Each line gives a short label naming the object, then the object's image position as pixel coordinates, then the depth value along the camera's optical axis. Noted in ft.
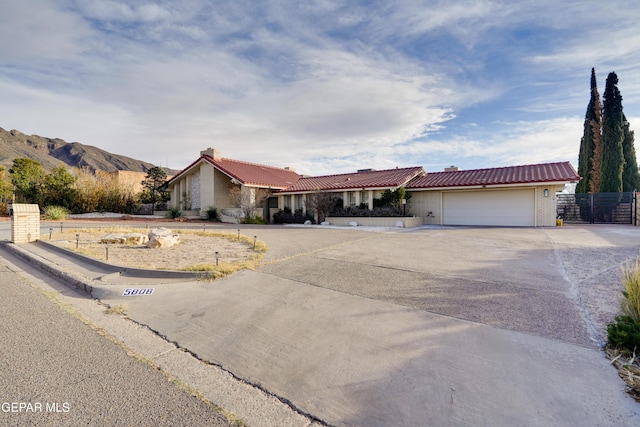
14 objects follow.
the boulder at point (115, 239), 35.55
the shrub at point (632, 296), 11.73
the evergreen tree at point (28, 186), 75.92
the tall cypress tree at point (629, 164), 74.95
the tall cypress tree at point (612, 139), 71.51
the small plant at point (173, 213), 81.61
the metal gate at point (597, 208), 59.77
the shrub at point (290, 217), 71.56
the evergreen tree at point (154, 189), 97.69
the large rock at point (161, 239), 32.60
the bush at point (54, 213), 67.97
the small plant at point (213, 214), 77.71
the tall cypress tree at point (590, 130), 79.66
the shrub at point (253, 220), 70.54
